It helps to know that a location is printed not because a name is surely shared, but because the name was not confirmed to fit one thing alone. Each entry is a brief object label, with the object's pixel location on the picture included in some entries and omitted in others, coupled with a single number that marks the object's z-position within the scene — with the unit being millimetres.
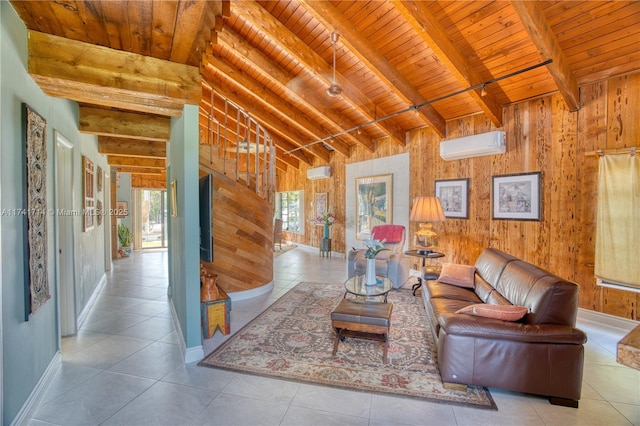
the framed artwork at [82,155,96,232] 3850
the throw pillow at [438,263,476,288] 3584
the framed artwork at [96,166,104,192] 4961
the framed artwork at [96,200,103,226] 4909
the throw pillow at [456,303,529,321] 2172
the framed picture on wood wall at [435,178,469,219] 4984
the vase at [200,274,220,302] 3113
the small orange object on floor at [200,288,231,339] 3025
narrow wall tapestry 1939
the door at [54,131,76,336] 3105
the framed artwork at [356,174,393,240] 6441
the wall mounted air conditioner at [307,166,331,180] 8195
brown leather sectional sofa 2012
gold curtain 3170
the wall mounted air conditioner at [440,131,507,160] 4344
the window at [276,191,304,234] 9961
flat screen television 2777
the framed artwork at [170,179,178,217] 3065
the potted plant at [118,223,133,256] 8041
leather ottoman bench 2547
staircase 4086
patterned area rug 2242
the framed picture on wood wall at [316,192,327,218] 8617
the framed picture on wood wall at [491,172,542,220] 4101
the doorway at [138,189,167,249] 9883
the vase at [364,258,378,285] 3373
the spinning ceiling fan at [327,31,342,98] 3621
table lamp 4539
